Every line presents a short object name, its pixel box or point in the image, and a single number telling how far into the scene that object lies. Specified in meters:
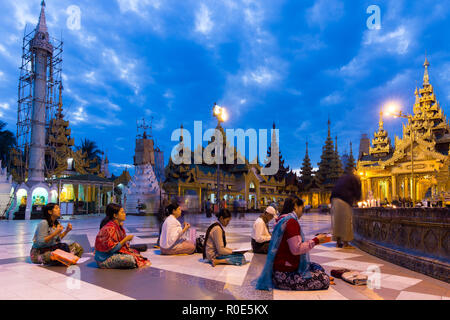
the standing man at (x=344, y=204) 8.45
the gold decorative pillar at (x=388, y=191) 35.78
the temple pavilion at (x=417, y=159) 30.95
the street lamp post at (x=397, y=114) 15.45
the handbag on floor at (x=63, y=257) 5.92
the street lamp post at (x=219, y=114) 12.81
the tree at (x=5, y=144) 44.53
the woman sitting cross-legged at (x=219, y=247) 6.23
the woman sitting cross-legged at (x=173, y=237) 7.11
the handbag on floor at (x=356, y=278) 4.72
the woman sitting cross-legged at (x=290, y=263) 3.97
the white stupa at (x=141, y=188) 30.28
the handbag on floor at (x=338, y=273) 5.12
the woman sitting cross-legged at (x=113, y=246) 5.80
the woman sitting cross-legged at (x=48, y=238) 6.05
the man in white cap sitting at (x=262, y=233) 7.39
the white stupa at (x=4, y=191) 23.52
